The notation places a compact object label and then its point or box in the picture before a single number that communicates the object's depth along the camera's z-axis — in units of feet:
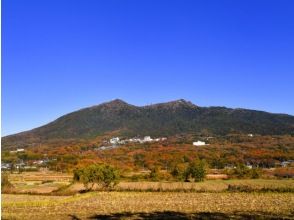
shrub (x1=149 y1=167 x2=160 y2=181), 231.50
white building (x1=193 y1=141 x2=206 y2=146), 454.27
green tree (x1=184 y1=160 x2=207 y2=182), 219.61
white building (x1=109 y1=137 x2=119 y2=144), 548.80
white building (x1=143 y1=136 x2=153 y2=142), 547.53
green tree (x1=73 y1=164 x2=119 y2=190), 184.34
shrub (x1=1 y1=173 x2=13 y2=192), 180.55
